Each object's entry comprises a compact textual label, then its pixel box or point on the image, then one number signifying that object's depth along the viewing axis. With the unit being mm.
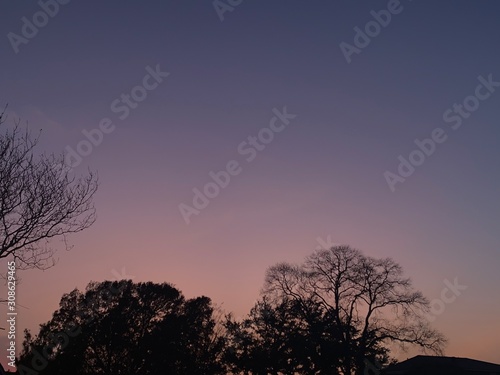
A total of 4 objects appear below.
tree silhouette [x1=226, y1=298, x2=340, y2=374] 42562
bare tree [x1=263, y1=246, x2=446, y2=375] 40625
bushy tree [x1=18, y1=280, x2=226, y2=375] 46156
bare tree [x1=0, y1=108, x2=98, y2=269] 14406
